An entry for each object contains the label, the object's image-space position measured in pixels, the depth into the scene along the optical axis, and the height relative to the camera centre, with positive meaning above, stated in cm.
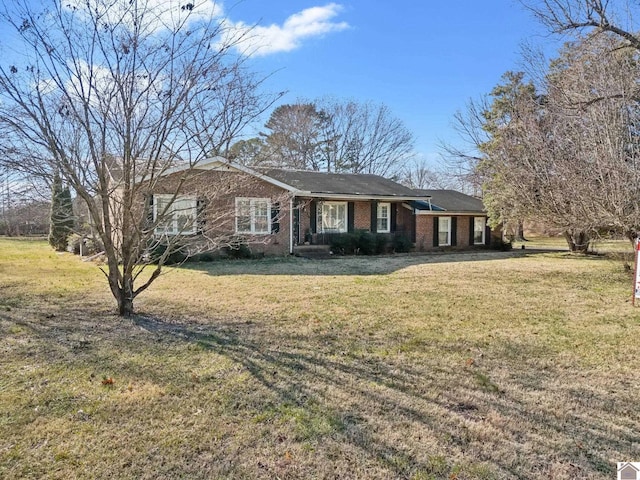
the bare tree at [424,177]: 4488 +693
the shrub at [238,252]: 1573 -48
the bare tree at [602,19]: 841 +459
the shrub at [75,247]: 1761 -33
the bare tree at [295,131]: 3356 +882
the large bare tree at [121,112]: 572 +183
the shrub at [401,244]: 1981 -25
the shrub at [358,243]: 1842 -18
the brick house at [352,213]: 1658 +125
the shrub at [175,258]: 1395 -63
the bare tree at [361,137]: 3575 +904
